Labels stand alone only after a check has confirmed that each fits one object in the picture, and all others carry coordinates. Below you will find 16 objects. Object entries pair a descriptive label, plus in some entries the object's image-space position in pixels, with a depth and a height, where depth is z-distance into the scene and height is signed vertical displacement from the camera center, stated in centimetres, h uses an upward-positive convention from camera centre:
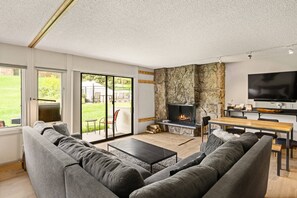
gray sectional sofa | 96 -53
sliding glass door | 441 -22
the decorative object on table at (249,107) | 437 -27
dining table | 272 -52
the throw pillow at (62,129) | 280 -54
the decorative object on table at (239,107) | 450 -28
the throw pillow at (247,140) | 173 -49
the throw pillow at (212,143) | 192 -56
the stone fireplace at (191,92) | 499 +19
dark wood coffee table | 250 -92
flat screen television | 397 +27
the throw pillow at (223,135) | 204 -50
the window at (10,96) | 320 +3
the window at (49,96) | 347 +3
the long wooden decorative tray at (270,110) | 398 -34
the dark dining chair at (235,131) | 384 -81
